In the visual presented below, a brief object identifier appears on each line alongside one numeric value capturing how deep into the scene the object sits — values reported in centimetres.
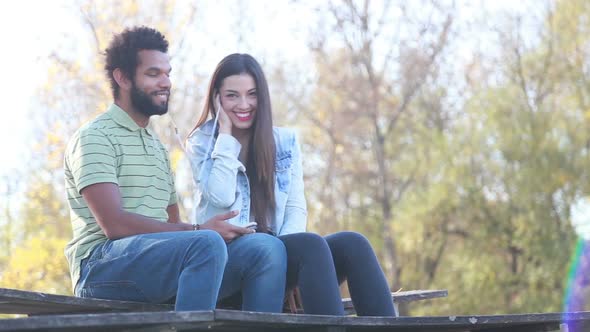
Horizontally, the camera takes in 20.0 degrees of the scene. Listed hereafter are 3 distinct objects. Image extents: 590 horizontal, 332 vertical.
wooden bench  459
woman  632
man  578
